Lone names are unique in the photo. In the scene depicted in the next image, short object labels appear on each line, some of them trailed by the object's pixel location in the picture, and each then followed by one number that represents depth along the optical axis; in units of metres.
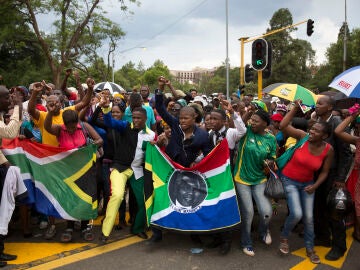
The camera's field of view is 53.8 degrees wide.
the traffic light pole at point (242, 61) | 13.59
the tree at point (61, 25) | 20.03
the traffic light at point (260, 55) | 9.92
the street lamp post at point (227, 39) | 25.49
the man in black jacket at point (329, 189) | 4.31
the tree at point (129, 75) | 60.50
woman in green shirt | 4.39
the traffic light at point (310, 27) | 17.16
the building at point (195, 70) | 188.09
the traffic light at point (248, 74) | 13.28
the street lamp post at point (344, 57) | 31.67
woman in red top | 4.26
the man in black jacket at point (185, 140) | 4.56
